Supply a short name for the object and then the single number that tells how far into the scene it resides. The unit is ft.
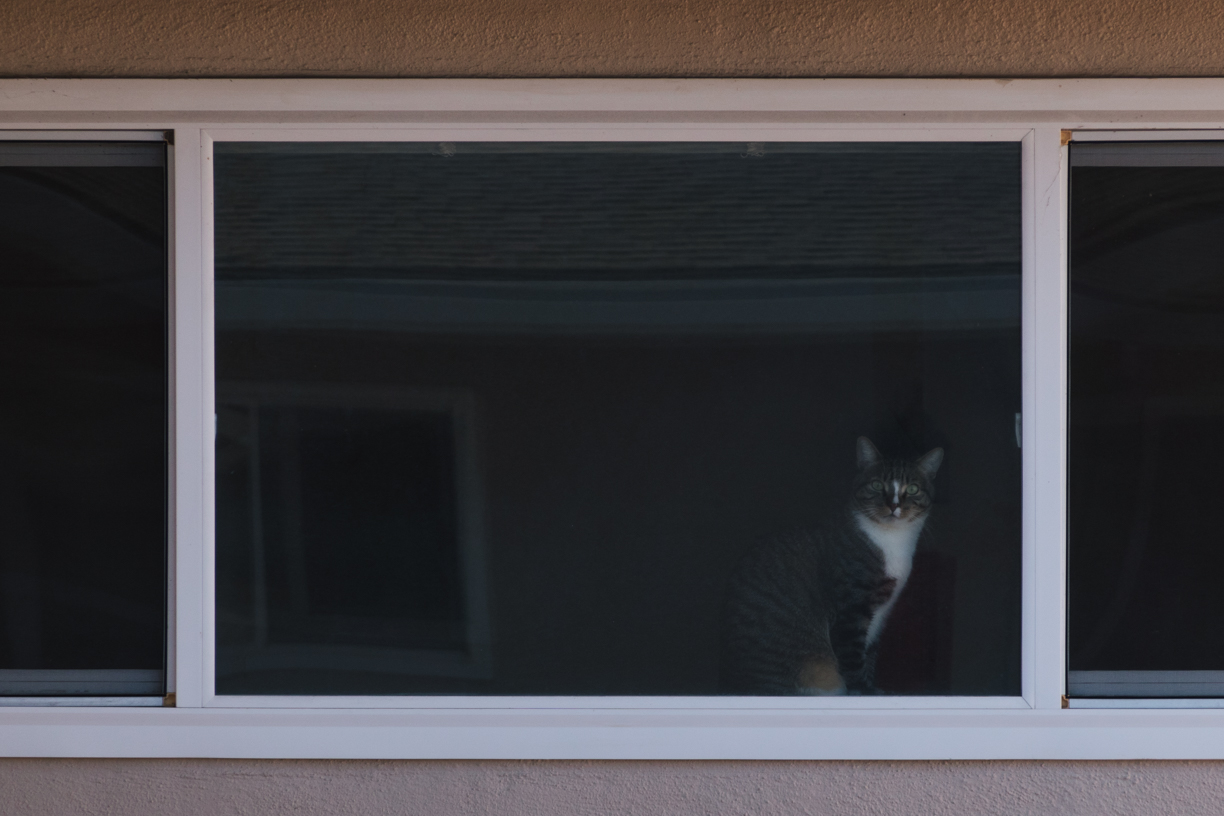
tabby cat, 16.22
